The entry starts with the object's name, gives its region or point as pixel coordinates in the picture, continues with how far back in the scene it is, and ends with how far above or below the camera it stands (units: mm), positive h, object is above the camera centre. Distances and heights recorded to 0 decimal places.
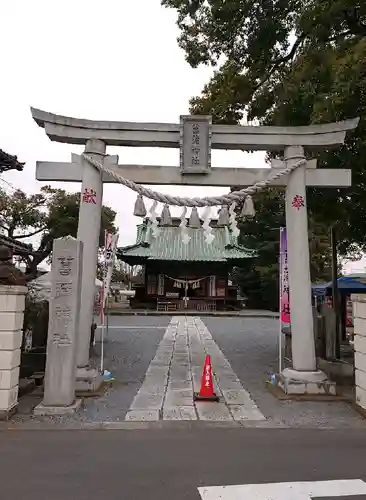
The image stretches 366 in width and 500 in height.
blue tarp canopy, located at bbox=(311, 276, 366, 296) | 15223 +494
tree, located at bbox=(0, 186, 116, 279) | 21652 +4394
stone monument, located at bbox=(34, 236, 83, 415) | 6484 -594
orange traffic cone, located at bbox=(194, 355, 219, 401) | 7270 -1676
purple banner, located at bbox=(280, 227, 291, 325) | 8555 +292
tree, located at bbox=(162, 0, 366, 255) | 7629 +5187
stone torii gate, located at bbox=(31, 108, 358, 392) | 7867 +2439
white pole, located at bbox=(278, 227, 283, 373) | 8727 +585
